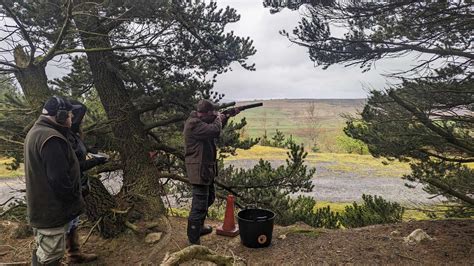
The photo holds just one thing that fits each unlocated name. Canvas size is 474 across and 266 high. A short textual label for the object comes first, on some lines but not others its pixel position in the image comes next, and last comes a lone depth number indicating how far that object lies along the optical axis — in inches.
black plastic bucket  180.6
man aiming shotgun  178.4
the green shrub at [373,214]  279.1
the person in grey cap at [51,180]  124.5
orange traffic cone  200.7
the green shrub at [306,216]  283.6
